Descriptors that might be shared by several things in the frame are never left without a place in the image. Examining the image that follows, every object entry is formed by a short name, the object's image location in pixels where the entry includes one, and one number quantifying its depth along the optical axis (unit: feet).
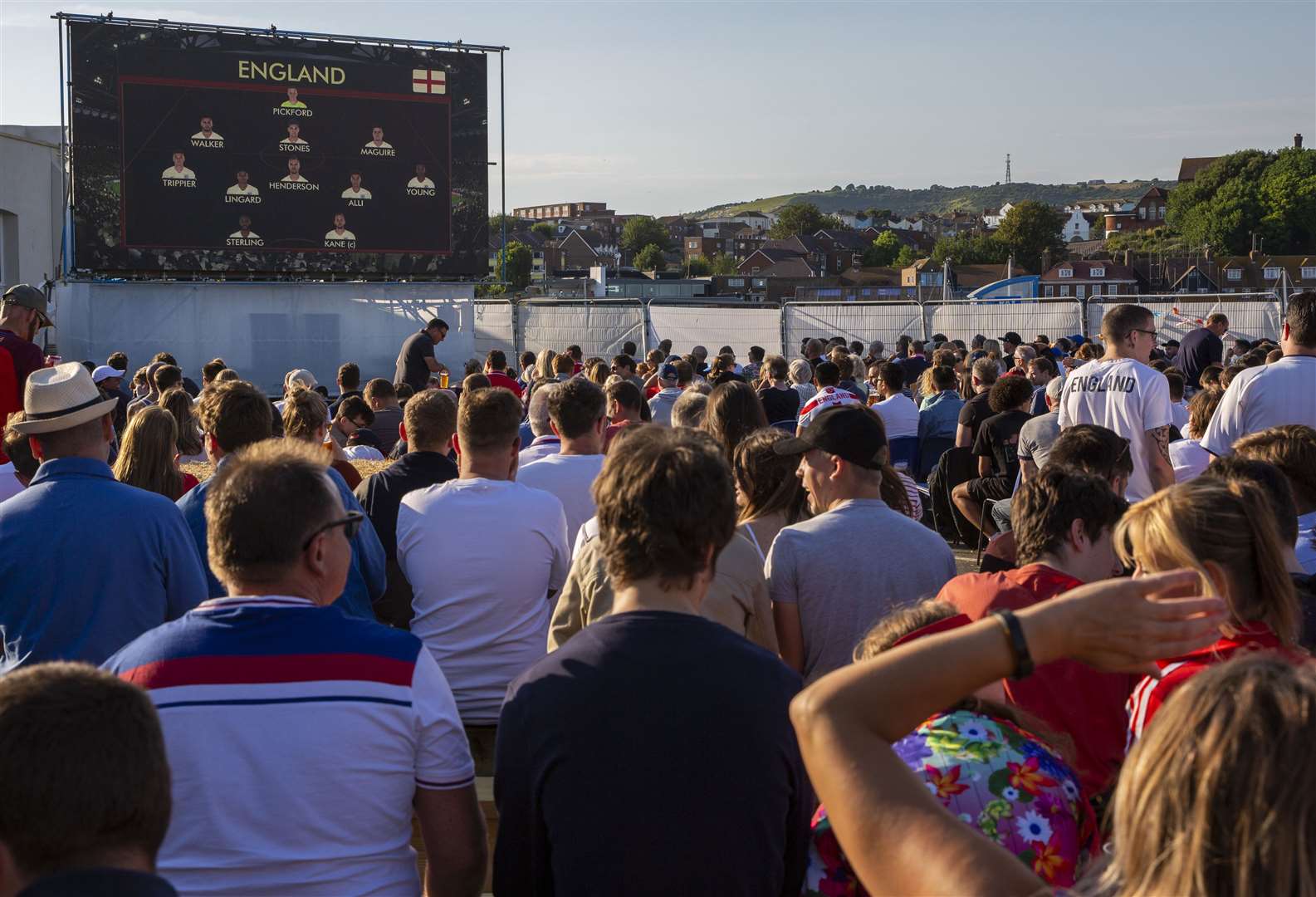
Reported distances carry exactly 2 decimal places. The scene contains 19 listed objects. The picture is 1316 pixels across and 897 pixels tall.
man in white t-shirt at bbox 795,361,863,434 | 21.17
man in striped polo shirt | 7.52
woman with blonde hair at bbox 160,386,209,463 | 21.04
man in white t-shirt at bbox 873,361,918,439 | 32.83
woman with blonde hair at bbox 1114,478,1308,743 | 8.26
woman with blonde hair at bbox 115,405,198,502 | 15.38
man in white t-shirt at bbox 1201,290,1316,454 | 19.84
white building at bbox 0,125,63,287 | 99.25
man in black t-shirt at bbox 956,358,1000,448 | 29.86
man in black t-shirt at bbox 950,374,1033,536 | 26.84
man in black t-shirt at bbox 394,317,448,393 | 43.39
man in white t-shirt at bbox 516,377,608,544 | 17.17
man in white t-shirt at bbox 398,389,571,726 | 13.69
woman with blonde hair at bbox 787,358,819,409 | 35.19
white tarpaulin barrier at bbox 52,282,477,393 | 77.92
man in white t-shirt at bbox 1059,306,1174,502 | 20.44
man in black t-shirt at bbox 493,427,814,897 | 7.30
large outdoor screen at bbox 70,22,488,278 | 71.82
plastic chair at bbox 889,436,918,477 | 33.22
